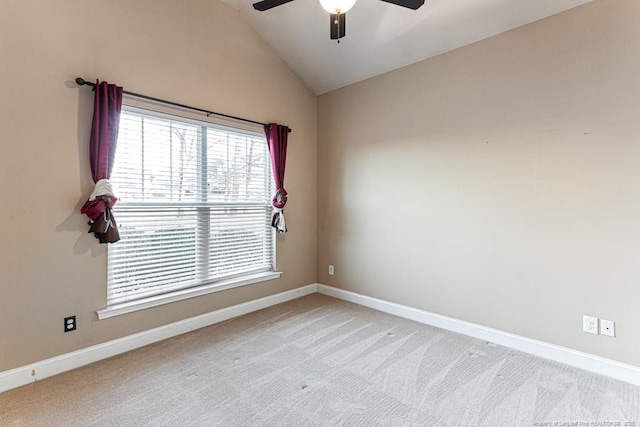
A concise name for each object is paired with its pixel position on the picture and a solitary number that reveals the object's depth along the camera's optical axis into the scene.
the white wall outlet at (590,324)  2.33
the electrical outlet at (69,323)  2.34
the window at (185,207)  2.66
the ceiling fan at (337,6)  1.84
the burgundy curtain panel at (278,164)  3.63
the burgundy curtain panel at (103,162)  2.36
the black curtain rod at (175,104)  2.35
